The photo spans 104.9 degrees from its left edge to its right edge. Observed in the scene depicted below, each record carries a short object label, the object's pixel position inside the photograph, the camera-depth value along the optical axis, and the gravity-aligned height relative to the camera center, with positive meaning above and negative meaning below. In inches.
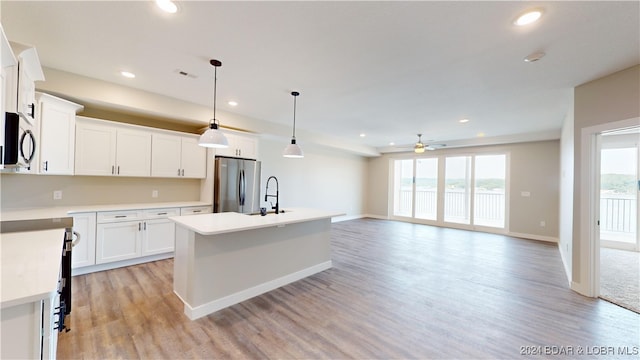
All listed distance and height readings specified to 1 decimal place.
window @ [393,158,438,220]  313.6 -5.6
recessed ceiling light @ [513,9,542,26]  70.8 +50.2
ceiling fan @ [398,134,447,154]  247.8 +45.3
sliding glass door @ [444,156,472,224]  285.0 -5.5
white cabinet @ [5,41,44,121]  72.5 +30.4
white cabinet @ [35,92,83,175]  114.3 +20.8
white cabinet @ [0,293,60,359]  36.0 -23.5
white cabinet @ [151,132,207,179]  159.9 +15.3
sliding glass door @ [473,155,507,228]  265.7 -5.1
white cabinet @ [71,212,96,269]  127.2 -33.9
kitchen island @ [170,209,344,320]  96.0 -34.6
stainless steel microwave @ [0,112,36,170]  69.2 +9.7
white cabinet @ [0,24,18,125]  63.4 +29.6
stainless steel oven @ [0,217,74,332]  70.1 -20.4
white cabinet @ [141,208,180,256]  149.3 -33.5
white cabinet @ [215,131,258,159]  183.6 +26.4
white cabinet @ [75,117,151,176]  134.1 +16.4
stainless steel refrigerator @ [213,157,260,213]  175.6 -3.7
